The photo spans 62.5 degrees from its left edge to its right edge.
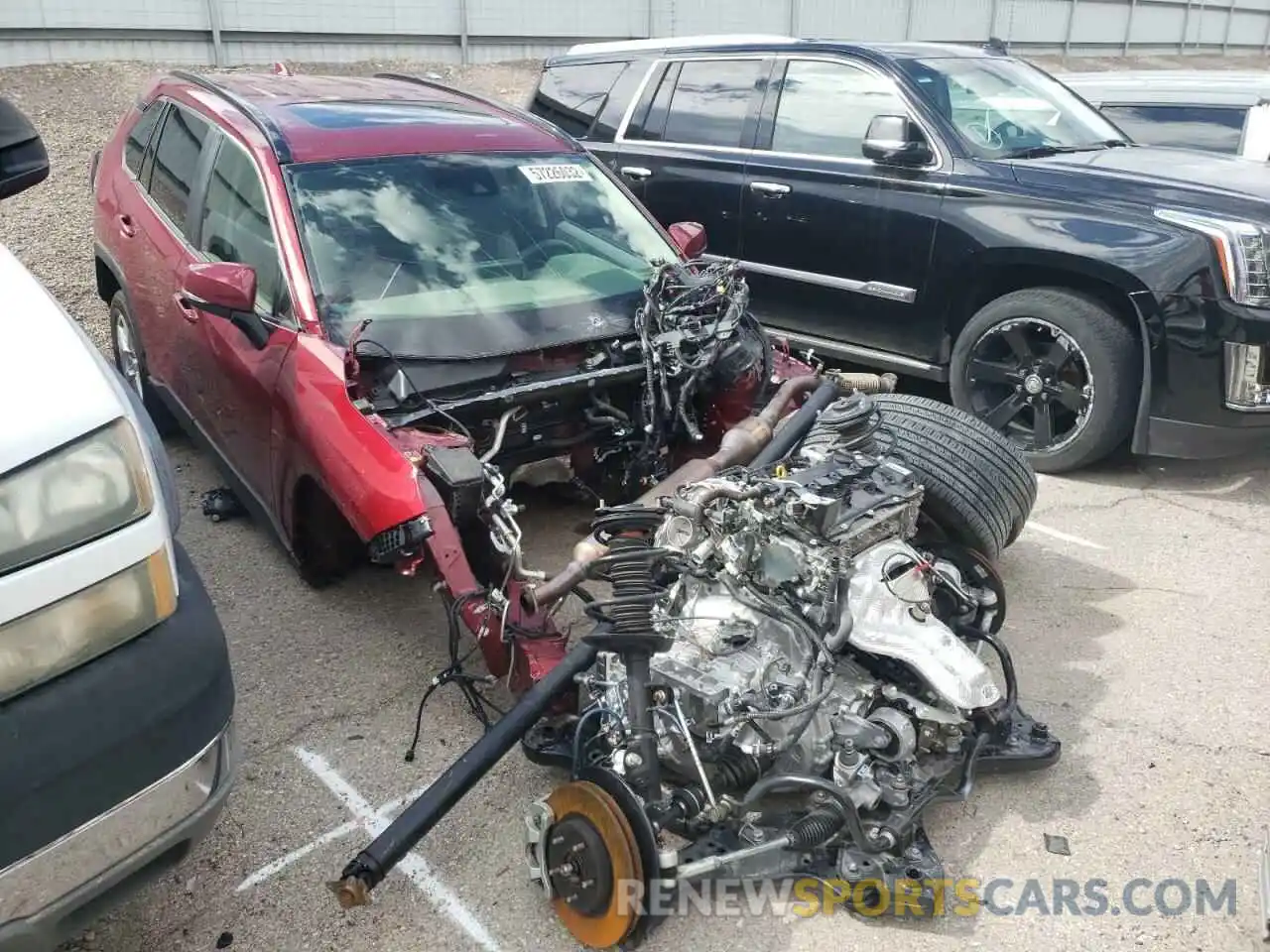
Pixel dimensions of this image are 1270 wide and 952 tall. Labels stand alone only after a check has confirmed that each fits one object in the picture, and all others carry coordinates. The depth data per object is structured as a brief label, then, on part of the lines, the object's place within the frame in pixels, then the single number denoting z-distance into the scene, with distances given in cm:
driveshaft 226
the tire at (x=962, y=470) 340
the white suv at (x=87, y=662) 177
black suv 472
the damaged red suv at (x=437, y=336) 306
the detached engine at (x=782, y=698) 245
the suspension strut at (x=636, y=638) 245
